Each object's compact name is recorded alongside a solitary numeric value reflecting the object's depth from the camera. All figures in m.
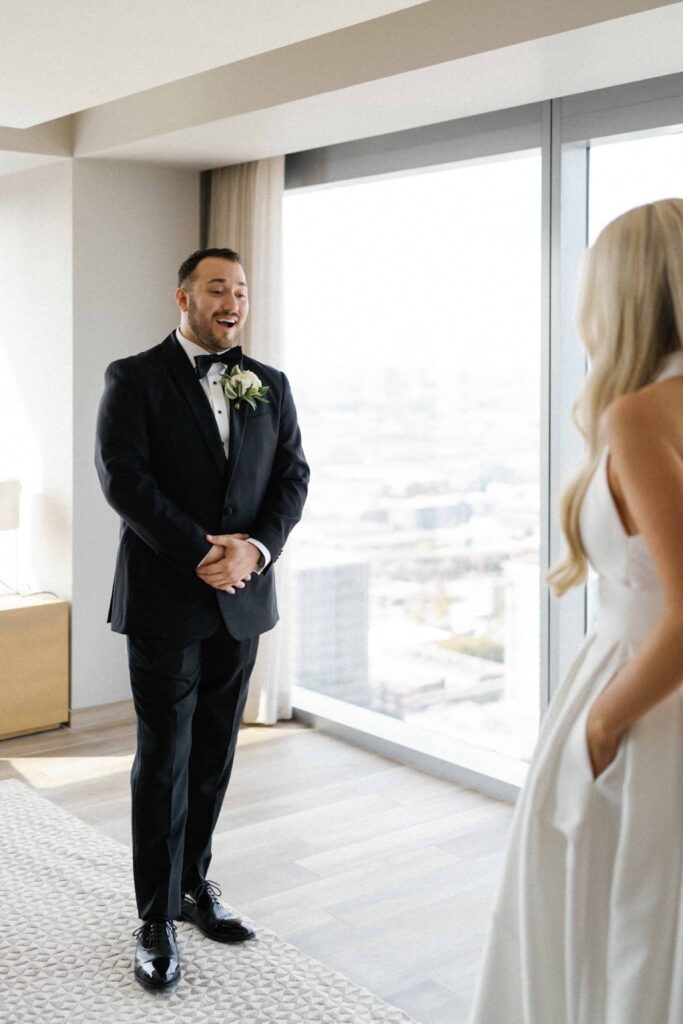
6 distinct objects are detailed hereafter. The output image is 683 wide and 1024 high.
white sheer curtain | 5.04
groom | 2.92
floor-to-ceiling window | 3.95
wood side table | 4.96
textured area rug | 2.72
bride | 1.55
